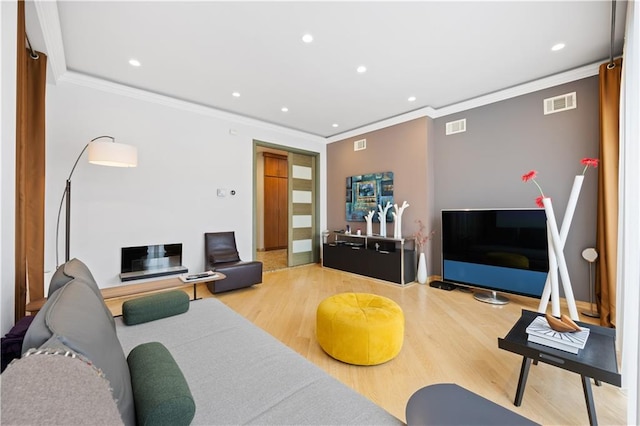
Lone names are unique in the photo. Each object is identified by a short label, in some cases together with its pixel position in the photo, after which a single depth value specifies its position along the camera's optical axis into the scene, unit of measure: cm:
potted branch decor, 442
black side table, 142
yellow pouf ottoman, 207
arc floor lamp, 288
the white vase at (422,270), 442
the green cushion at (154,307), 186
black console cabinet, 443
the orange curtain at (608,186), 279
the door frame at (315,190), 509
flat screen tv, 322
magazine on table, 158
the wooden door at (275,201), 795
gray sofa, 74
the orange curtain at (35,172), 234
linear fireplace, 373
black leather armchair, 388
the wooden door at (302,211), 590
